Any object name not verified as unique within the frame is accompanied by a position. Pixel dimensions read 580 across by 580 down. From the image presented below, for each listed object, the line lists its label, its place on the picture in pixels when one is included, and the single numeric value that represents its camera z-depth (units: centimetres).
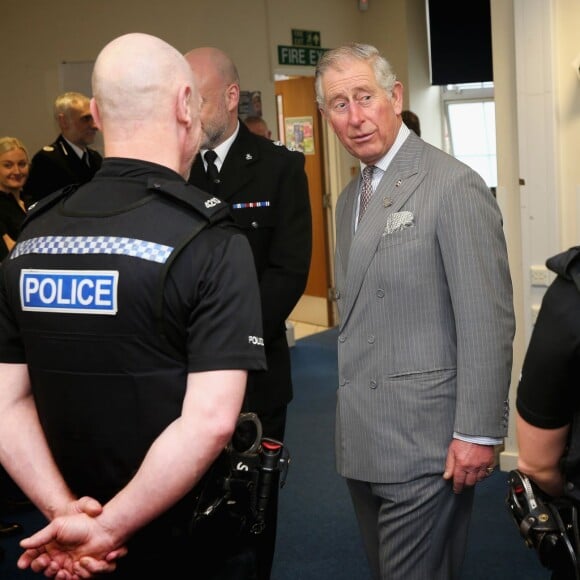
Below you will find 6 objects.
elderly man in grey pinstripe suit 185
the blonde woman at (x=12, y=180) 448
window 781
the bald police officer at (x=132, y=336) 144
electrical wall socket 351
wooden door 776
